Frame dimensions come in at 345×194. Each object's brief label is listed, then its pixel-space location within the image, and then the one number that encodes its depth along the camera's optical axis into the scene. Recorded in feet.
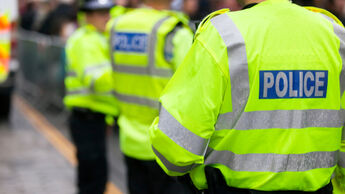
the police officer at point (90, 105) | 29.27
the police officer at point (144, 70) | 22.06
